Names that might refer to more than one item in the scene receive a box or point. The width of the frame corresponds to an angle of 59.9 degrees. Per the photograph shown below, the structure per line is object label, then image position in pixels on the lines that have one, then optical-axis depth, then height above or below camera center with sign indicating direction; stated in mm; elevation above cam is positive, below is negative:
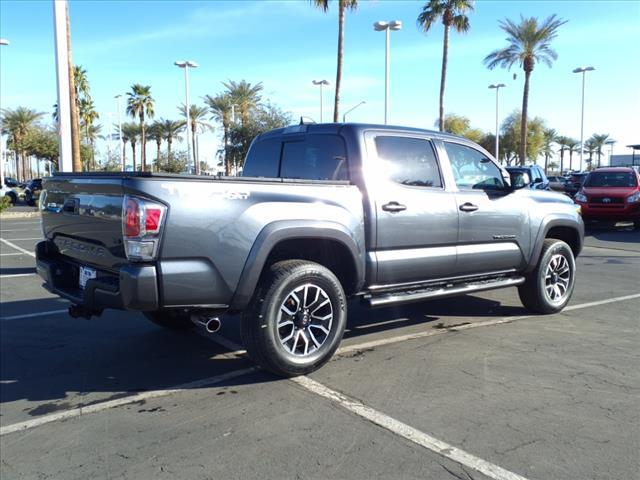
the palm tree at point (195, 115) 50000 +6433
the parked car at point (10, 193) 33719 -477
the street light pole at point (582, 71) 44631 +9441
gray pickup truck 3691 -389
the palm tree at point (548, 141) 68438 +5922
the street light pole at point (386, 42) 27016 +7172
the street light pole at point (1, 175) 36194 +684
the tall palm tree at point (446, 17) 29875 +9238
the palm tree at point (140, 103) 51469 +7767
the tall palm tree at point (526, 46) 33719 +8708
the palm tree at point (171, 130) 55156 +5603
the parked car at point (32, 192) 32975 -409
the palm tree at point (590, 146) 80688 +5993
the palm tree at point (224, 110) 41756 +5870
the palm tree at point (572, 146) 77438 +5843
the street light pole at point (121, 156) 41125 +2419
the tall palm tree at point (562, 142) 76588 +6271
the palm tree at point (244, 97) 41812 +6731
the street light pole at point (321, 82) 39519 +7405
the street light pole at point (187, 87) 35438 +6441
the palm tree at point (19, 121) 53906 +6234
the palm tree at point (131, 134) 59350 +5647
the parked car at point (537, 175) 16719 +384
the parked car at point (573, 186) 23250 +52
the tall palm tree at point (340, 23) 25641 +7557
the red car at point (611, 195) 15766 -231
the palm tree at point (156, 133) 55344 +5339
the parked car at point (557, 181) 27716 +432
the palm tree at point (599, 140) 78375 +6708
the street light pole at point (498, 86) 46750 +8472
